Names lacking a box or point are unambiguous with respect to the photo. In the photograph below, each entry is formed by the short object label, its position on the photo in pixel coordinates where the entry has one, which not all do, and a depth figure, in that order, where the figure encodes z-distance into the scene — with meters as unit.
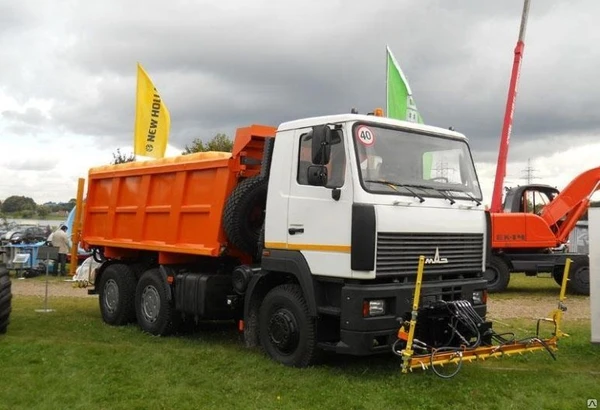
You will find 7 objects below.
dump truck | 6.64
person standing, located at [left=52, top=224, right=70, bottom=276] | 20.48
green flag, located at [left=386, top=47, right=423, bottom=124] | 14.47
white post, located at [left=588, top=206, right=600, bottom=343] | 8.42
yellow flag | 17.00
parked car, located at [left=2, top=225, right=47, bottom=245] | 23.70
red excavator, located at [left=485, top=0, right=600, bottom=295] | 15.75
